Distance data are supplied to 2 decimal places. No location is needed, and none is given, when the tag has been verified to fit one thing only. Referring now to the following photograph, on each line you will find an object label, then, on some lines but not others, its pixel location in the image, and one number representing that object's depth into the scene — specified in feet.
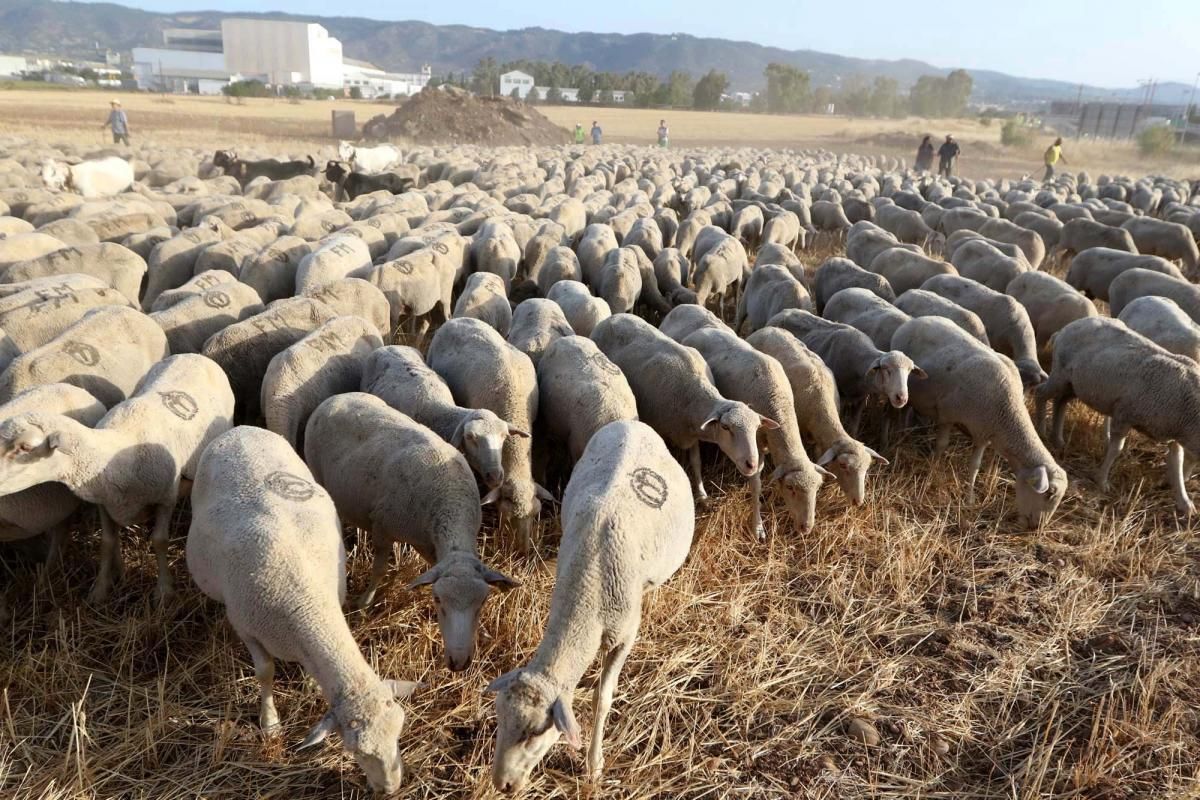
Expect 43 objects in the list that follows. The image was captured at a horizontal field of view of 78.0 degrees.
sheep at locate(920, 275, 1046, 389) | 26.71
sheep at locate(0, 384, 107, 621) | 14.23
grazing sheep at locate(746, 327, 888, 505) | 19.52
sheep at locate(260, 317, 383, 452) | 18.40
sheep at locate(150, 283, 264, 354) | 22.04
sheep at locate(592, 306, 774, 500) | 17.61
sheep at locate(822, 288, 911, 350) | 25.96
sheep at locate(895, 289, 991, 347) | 26.05
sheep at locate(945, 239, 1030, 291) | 35.32
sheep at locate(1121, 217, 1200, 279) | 44.68
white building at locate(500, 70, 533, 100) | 473.67
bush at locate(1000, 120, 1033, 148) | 168.25
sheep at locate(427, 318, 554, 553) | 16.72
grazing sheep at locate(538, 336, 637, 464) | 18.56
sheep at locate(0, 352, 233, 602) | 13.37
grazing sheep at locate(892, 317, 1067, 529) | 19.83
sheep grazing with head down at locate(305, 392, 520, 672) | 13.08
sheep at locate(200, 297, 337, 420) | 20.57
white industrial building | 472.03
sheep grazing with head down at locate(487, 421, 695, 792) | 10.96
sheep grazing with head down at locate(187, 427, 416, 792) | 10.91
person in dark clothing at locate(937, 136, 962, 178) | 97.91
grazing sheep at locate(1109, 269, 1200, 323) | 30.53
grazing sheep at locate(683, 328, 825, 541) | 18.58
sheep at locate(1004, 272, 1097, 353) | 29.40
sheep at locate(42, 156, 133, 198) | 50.31
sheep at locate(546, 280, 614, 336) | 26.71
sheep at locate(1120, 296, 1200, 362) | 24.63
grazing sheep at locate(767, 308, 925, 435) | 21.16
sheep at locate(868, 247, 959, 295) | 34.32
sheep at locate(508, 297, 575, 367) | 22.75
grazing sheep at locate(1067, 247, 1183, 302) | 35.96
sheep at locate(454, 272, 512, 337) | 27.25
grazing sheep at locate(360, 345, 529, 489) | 16.22
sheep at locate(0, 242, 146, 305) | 26.09
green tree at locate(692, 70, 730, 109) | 314.35
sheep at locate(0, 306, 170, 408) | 17.15
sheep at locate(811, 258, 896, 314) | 31.86
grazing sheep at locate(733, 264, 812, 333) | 30.09
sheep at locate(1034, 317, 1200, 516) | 20.61
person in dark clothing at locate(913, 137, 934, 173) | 111.45
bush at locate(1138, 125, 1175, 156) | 144.97
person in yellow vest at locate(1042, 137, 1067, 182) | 92.62
